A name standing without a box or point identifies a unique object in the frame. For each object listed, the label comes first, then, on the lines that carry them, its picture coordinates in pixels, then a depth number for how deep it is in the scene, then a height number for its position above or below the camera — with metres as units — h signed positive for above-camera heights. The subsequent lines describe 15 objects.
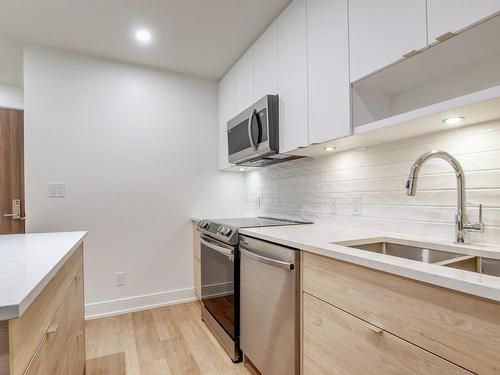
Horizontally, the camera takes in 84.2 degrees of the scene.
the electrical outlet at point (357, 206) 1.71 -0.13
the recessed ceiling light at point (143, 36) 2.17 +1.23
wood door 2.83 +0.21
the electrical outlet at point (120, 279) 2.60 -0.85
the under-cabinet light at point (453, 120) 1.11 +0.26
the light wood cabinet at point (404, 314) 0.64 -0.37
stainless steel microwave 1.94 +0.40
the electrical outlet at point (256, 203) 2.87 -0.18
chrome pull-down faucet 1.12 -0.02
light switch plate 2.38 -0.01
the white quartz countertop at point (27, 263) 0.62 -0.26
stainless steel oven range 1.80 -0.65
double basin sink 1.04 -0.31
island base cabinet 0.63 -0.44
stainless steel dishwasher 1.27 -0.62
